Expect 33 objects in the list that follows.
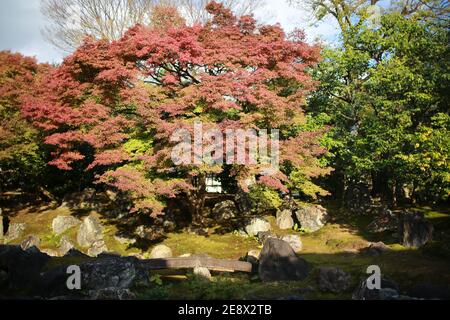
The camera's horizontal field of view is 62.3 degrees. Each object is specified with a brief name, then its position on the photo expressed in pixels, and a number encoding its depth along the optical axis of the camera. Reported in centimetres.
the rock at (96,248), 1568
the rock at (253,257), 1265
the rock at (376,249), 1249
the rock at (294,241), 1438
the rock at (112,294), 859
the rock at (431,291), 844
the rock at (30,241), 1655
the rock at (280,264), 1096
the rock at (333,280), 991
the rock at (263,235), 1545
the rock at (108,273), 992
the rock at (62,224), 1806
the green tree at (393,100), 1365
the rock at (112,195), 2027
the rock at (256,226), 1664
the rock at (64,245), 1593
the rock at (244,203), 1833
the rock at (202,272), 1079
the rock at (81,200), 2099
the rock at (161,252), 1439
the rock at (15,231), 1835
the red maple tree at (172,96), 1347
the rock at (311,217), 1695
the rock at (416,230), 1266
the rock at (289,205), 1796
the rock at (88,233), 1667
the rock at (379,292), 799
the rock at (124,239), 1655
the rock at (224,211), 1869
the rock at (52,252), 1555
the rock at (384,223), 1478
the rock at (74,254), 1348
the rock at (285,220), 1755
